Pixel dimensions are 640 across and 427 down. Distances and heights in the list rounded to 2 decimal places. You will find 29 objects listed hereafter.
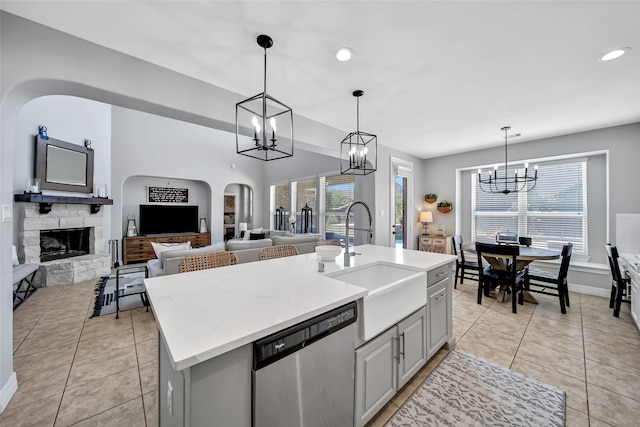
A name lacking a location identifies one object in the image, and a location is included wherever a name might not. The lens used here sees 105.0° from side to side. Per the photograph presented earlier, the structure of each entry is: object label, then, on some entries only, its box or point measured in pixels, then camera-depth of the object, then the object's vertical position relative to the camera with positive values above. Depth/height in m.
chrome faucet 1.89 -0.26
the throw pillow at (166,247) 3.46 -0.48
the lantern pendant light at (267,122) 2.74 +1.12
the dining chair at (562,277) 3.08 -0.82
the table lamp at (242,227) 7.74 -0.40
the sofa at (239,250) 2.77 -0.47
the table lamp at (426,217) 5.36 -0.04
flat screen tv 6.61 -0.14
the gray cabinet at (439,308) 1.96 -0.79
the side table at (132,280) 2.80 -1.16
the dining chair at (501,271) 3.11 -0.77
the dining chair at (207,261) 2.09 -0.42
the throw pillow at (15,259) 3.48 -0.65
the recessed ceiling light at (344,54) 1.94 +1.31
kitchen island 0.78 -0.41
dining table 3.09 -0.53
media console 5.98 -0.78
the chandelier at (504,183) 4.48 +0.63
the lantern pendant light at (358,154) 2.80 +1.01
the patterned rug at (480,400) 1.55 -1.28
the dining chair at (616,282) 2.86 -0.81
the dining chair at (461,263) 3.92 -0.79
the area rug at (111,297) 3.15 -1.24
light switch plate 1.60 +0.00
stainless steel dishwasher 0.90 -0.66
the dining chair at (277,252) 2.46 -0.39
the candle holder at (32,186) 3.82 +0.43
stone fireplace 3.90 -0.53
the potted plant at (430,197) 5.47 +0.41
